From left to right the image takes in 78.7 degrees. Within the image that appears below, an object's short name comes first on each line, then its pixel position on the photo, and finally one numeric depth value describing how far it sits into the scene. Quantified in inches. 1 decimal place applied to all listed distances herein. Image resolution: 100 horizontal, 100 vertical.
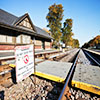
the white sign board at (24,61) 77.8
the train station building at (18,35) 316.3
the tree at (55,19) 1185.4
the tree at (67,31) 1692.9
